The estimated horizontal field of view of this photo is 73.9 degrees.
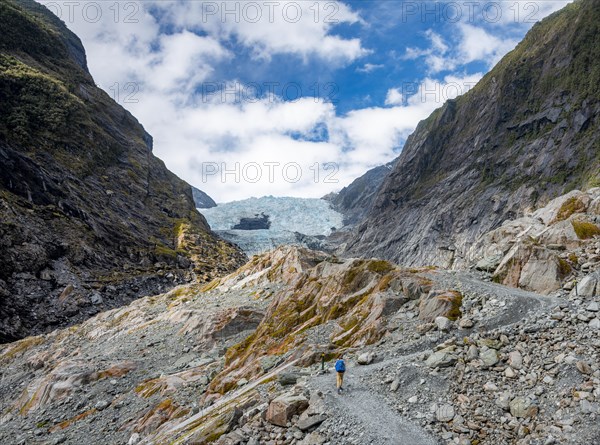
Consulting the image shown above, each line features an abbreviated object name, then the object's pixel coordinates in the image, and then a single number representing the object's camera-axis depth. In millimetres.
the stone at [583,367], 12250
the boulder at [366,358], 17766
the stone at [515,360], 13765
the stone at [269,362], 21141
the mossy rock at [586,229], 22703
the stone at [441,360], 15078
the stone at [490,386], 13137
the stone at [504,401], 12348
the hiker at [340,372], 15117
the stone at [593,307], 15012
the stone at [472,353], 14859
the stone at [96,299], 66188
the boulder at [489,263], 25594
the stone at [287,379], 17016
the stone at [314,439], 12578
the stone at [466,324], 17453
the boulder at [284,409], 13797
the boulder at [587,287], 16969
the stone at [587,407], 11011
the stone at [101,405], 24328
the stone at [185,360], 28641
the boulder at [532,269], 20141
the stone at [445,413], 12633
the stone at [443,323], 17998
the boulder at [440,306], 19125
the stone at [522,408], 11828
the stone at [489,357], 14250
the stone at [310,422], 13286
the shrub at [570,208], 29547
